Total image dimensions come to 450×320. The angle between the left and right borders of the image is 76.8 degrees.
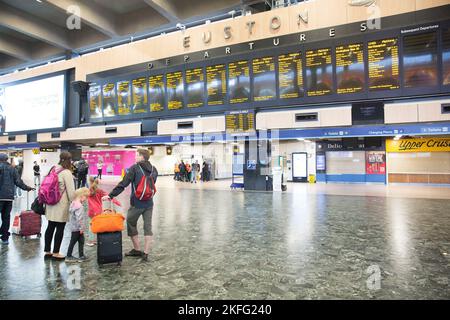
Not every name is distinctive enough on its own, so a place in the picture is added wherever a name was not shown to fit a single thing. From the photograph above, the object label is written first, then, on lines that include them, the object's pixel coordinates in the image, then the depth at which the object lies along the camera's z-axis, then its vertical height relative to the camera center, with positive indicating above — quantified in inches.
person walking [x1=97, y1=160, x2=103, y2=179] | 838.1 +4.4
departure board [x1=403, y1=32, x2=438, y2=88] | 303.1 +115.0
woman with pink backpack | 156.1 -15.5
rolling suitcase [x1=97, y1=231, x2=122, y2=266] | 146.4 -41.0
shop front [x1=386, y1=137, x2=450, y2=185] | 608.7 +13.5
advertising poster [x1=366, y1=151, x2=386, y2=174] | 669.9 +11.1
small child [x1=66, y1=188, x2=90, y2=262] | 159.0 -31.0
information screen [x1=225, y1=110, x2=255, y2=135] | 396.2 +65.5
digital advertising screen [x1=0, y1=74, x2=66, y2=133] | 559.2 +134.4
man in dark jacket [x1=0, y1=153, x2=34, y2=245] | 199.6 -13.3
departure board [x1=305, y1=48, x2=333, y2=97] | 346.3 +117.6
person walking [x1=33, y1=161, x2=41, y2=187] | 612.0 -1.9
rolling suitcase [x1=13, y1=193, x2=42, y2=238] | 211.8 -40.7
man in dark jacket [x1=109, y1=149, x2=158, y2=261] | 155.5 -20.0
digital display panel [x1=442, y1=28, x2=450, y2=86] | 297.1 +115.5
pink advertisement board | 997.8 +36.1
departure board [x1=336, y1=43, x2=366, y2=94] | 332.5 +116.8
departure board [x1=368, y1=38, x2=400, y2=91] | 317.4 +115.9
